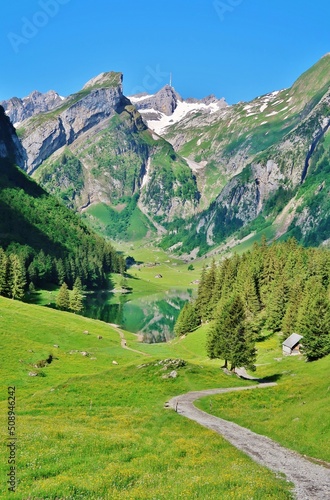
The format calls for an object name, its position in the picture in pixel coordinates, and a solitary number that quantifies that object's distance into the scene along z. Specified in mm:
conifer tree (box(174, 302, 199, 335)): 129750
